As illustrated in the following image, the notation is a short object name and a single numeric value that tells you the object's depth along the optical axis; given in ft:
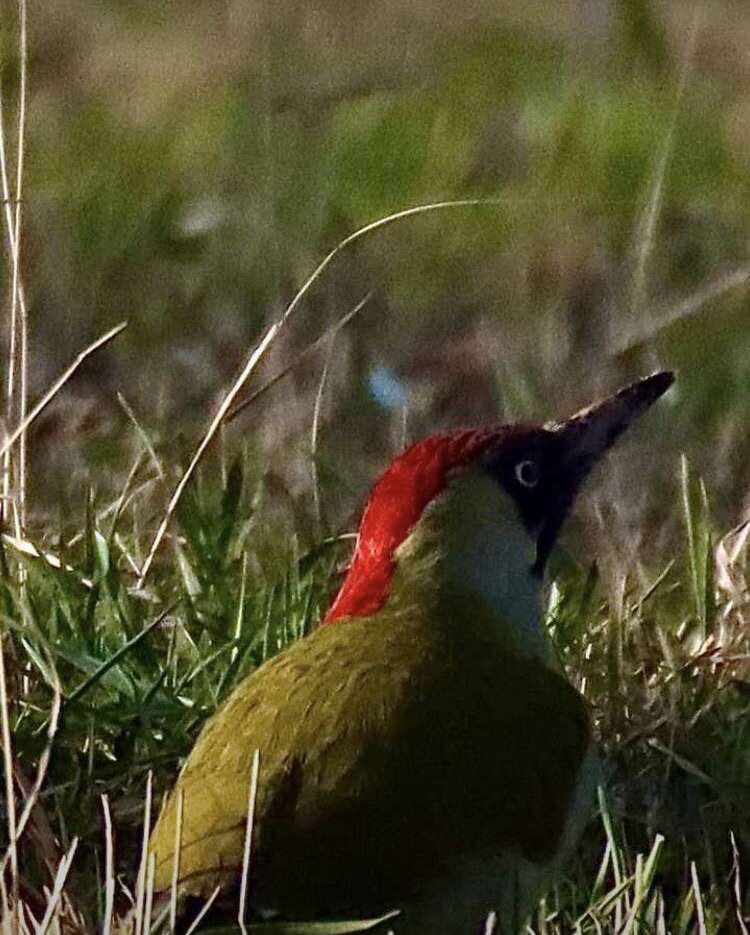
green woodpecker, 15.94
